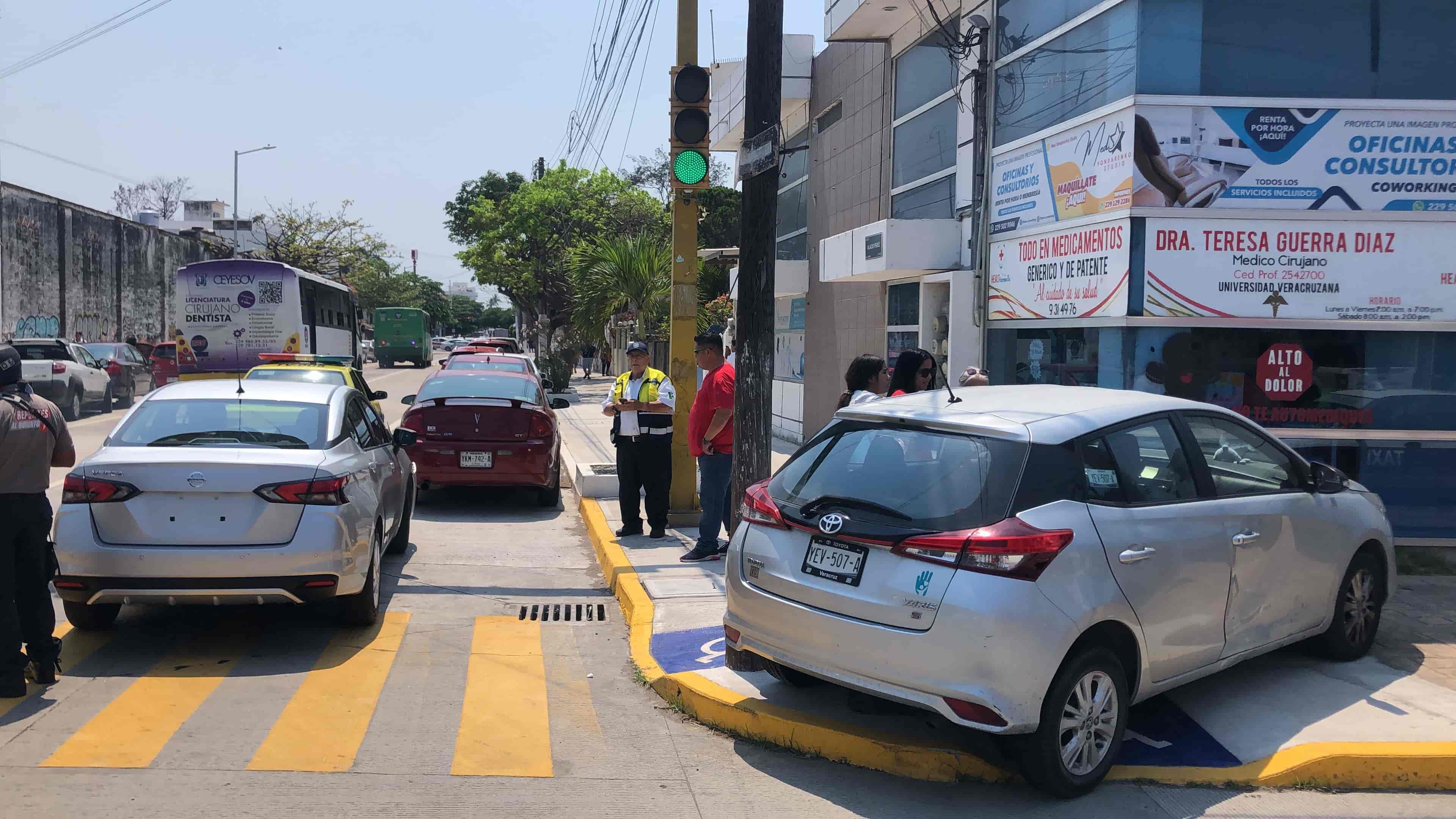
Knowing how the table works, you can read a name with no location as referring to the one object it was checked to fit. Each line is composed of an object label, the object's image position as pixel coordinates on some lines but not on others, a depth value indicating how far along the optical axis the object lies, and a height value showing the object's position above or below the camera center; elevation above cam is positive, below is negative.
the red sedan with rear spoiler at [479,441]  11.60 -0.99
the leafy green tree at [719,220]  48.59 +5.61
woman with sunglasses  7.40 -0.13
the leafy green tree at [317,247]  55.50 +4.82
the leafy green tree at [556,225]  47.38 +5.14
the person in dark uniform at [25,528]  5.34 -0.91
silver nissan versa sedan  6.01 -0.99
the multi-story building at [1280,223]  8.95 +1.09
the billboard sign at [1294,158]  8.95 +1.60
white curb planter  12.16 -1.47
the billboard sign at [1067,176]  9.25 +1.62
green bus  55.03 +0.59
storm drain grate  7.67 -1.83
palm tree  26.08 +1.71
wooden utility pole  6.50 +0.48
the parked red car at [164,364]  26.73 -0.57
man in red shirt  8.76 -0.72
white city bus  21.83 +0.53
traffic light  8.00 +1.58
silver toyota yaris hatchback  4.39 -0.88
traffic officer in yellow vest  9.65 -0.75
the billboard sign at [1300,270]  8.93 +0.71
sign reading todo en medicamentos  9.28 +0.73
